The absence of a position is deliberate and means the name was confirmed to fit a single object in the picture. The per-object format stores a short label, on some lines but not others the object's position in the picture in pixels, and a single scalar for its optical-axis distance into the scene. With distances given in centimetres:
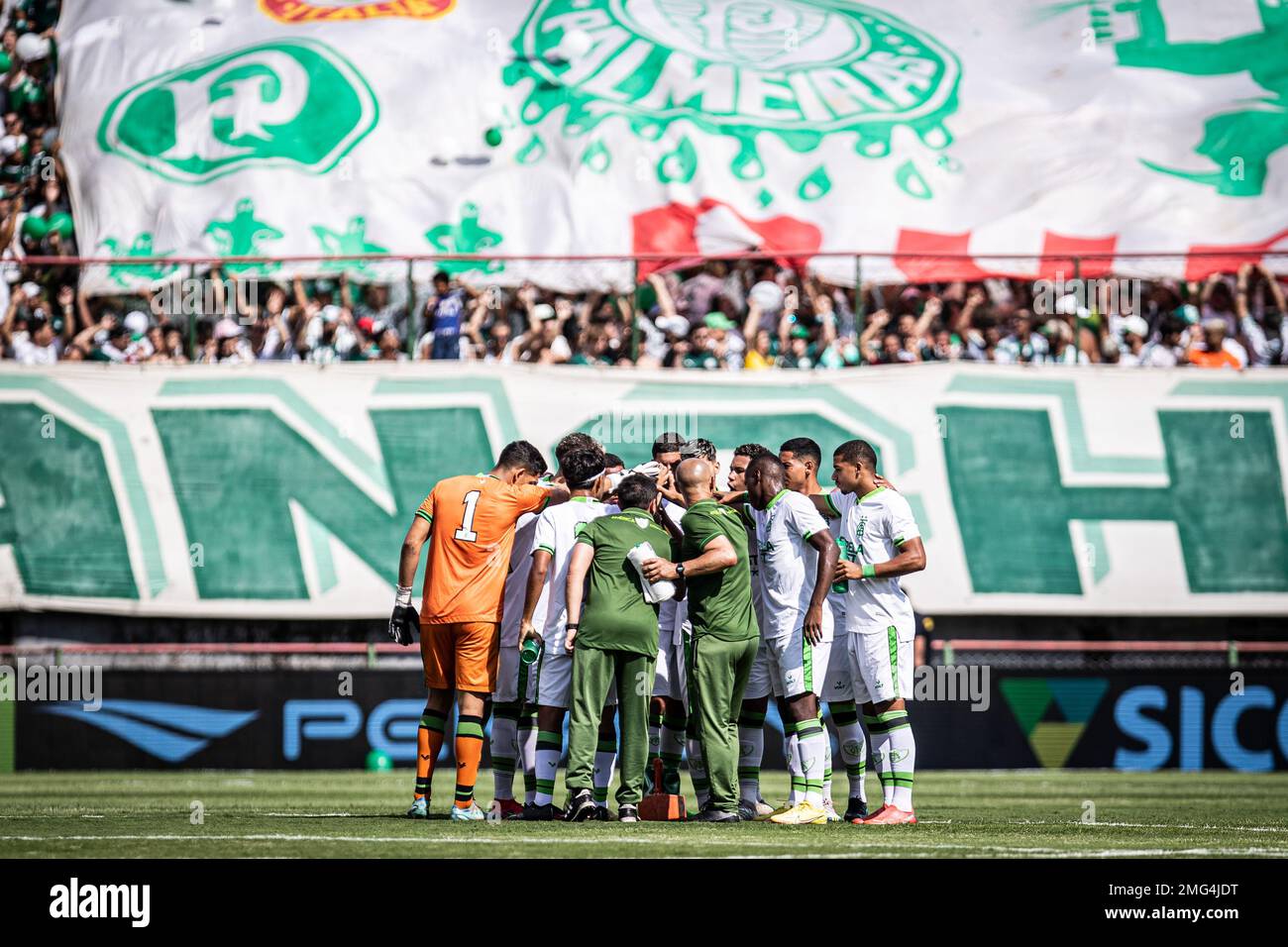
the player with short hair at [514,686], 1184
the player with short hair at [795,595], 1173
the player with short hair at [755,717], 1205
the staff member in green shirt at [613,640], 1125
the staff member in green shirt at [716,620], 1139
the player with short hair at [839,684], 1194
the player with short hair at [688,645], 1200
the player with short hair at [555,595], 1154
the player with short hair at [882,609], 1155
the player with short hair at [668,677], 1228
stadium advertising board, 1986
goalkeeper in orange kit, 1137
